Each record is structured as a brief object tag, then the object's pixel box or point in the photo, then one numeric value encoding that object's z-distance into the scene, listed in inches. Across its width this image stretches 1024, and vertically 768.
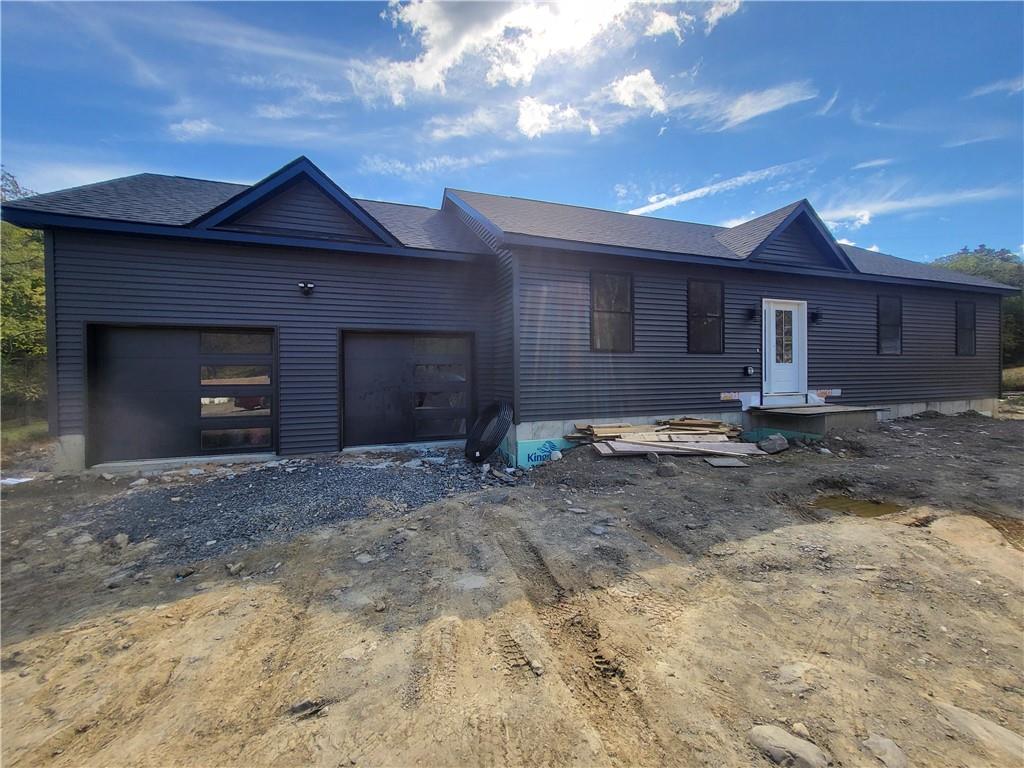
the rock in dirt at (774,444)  255.8
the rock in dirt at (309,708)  66.8
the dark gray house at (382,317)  227.1
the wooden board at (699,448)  236.4
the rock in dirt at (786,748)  56.7
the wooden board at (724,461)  225.8
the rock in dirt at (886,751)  57.0
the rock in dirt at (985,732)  59.8
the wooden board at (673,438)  251.3
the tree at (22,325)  331.0
